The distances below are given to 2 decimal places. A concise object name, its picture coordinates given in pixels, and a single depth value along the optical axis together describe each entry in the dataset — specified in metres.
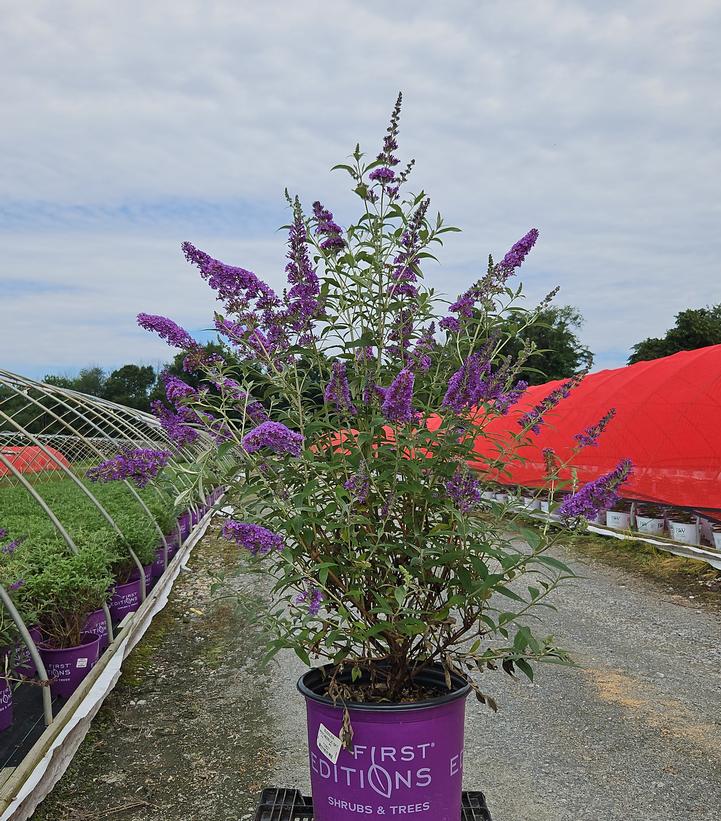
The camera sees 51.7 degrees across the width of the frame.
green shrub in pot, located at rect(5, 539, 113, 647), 4.87
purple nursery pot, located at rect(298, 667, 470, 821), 2.49
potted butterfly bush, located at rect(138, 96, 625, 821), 2.49
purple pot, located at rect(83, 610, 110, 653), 5.46
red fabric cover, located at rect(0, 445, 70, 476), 18.42
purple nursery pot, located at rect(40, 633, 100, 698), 4.93
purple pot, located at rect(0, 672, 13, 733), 4.26
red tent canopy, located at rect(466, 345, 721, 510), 9.85
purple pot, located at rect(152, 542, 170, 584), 9.02
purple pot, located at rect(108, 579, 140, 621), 6.89
